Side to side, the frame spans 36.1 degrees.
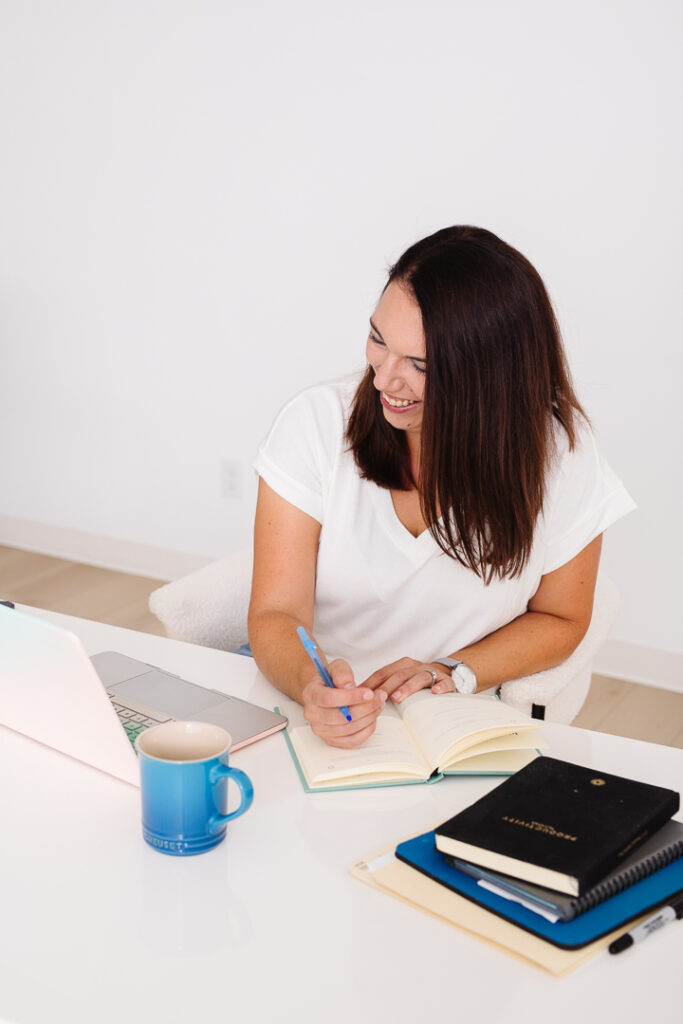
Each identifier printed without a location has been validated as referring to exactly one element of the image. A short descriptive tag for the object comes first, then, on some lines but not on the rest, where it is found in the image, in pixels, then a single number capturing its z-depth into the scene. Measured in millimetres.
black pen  821
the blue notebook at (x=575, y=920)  827
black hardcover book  855
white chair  1511
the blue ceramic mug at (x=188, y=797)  911
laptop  1007
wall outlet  3426
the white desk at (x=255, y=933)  755
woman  1410
